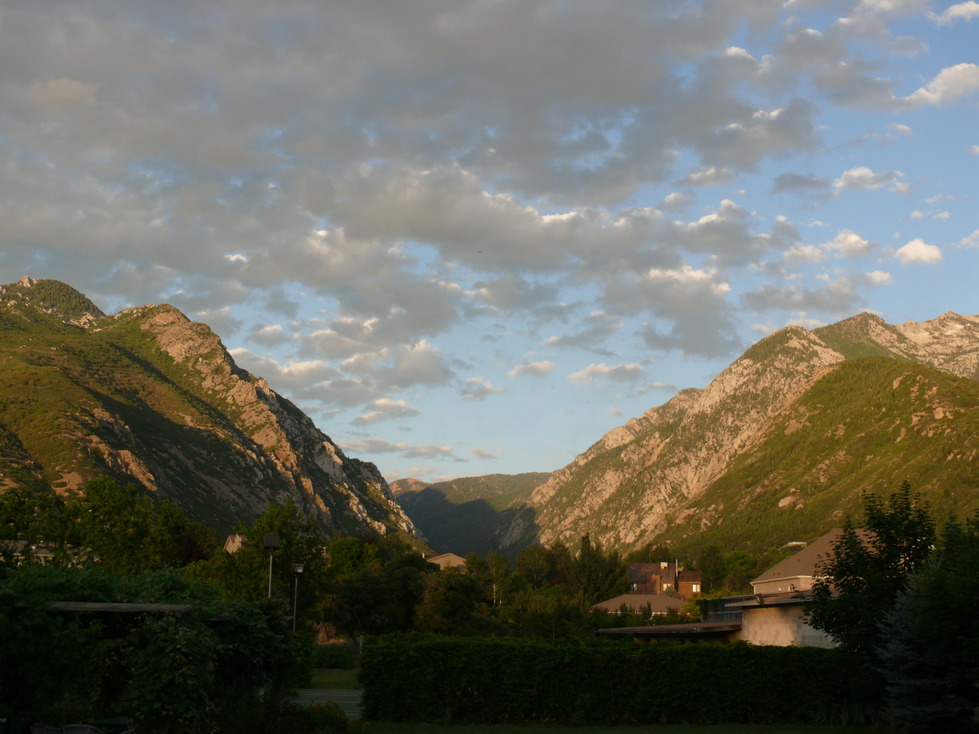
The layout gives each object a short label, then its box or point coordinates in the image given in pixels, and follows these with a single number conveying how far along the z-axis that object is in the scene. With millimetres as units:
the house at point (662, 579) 135500
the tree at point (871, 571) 25062
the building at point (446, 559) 154400
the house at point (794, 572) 62000
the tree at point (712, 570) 132125
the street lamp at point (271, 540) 37509
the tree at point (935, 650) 20703
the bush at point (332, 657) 49188
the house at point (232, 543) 86800
